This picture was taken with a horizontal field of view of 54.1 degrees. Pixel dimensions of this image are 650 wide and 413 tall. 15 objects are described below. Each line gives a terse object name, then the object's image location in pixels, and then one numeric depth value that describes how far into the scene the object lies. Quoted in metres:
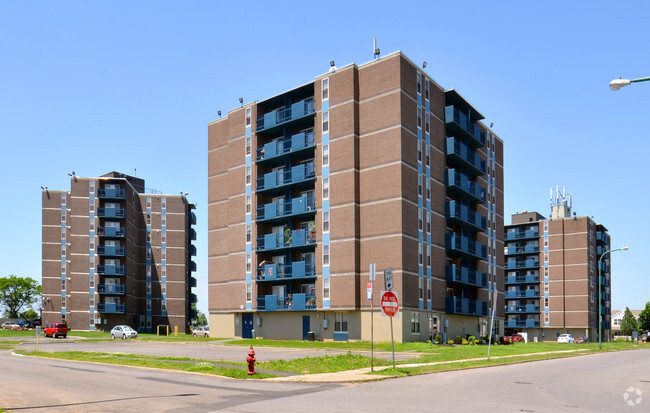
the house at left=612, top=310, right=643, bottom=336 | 186.69
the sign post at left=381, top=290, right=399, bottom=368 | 23.06
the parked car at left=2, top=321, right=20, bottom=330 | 108.88
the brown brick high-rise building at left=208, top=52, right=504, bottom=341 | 53.59
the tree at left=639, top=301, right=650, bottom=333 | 134.88
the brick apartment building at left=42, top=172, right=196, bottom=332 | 97.19
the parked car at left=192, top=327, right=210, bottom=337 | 88.44
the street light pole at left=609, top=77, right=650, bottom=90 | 17.58
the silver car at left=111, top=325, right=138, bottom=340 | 71.31
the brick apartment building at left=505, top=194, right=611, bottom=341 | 109.81
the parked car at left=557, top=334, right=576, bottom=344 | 95.81
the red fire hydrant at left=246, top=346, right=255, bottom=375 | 22.97
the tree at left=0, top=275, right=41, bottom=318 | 130.00
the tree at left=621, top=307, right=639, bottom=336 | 149.60
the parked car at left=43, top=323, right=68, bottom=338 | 72.25
